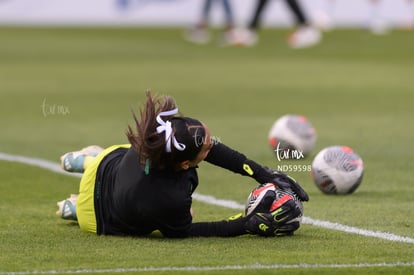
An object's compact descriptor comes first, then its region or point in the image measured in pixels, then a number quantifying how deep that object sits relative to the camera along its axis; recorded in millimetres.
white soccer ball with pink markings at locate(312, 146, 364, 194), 19344
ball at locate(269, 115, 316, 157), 23687
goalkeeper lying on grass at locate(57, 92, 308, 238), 14758
